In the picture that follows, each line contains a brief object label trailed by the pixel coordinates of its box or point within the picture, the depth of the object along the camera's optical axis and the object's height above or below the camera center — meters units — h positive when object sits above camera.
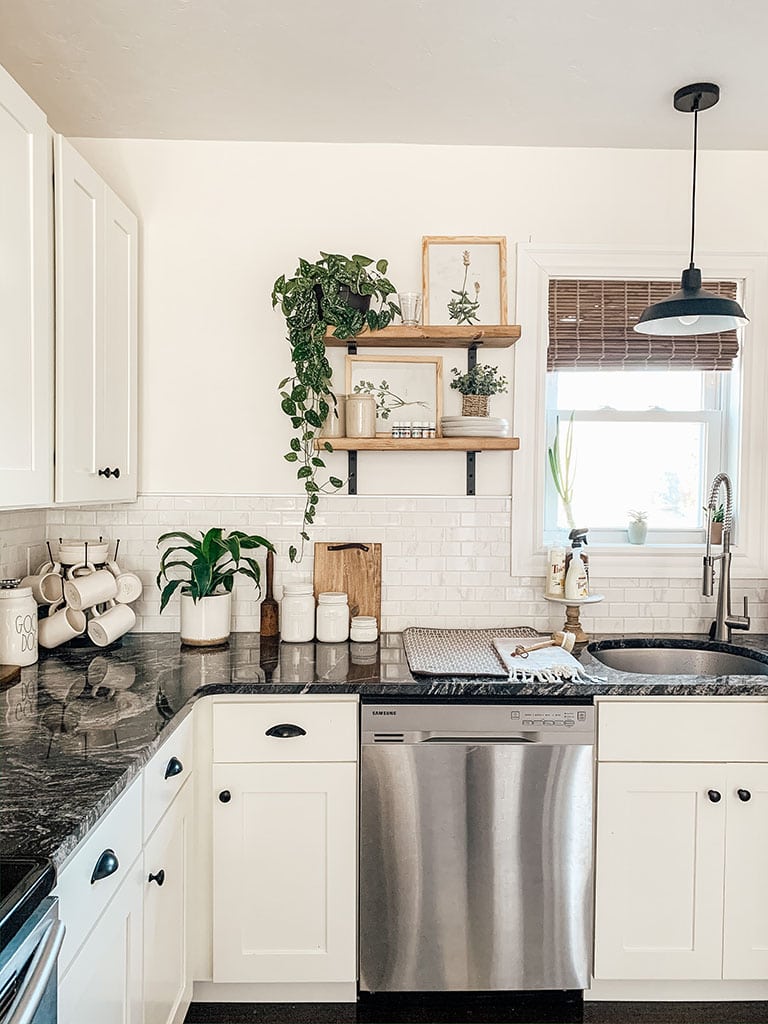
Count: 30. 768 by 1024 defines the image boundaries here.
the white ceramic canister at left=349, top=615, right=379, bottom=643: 2.65 -0.46
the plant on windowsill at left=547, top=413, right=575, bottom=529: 2.93 +0.09
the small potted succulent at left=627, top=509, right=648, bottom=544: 2.91 -0.13
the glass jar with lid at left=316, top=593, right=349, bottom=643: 2.64 -0.42
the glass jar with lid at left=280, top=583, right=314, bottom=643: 2.64 -0.41
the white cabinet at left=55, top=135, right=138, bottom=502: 2.03 +0.44
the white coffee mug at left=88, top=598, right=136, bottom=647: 2.46 -0.42
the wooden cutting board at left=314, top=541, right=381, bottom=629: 2.81 -0.29
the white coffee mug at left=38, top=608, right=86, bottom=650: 2.42 -0.42
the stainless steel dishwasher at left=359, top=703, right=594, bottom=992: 2.15 -0.94
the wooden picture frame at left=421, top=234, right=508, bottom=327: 2.78 +0.77
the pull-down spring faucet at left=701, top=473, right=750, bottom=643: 2.65 -0.30
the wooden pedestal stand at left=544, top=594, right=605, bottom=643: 2.67 -0.41
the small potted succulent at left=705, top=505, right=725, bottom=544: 2.72 -0.11
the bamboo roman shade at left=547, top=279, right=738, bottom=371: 2.84 +0.57
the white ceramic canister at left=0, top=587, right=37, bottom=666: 2.18 -0.37
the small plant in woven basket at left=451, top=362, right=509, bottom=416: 2.68 +0.35
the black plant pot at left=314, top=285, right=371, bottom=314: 2.56 +0.62
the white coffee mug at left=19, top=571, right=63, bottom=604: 2.49 -0.30
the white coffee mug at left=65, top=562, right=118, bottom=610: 2.43 -0.30
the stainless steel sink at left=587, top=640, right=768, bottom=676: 2.66 -0.55
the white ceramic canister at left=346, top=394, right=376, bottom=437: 2.65 +0.25
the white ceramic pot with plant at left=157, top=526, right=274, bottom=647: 2.56 -0.31
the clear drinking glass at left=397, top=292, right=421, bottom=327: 2.64 +0.62
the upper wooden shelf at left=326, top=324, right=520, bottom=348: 2.58 +0.51
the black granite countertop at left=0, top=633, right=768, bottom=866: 1.34 -0.52
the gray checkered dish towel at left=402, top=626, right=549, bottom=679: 2.24 -0.49
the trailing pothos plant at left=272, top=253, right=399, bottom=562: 2.55 +0.57
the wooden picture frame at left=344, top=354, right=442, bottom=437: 2.79 +0.40
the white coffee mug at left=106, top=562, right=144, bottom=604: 2.62 -0.32
